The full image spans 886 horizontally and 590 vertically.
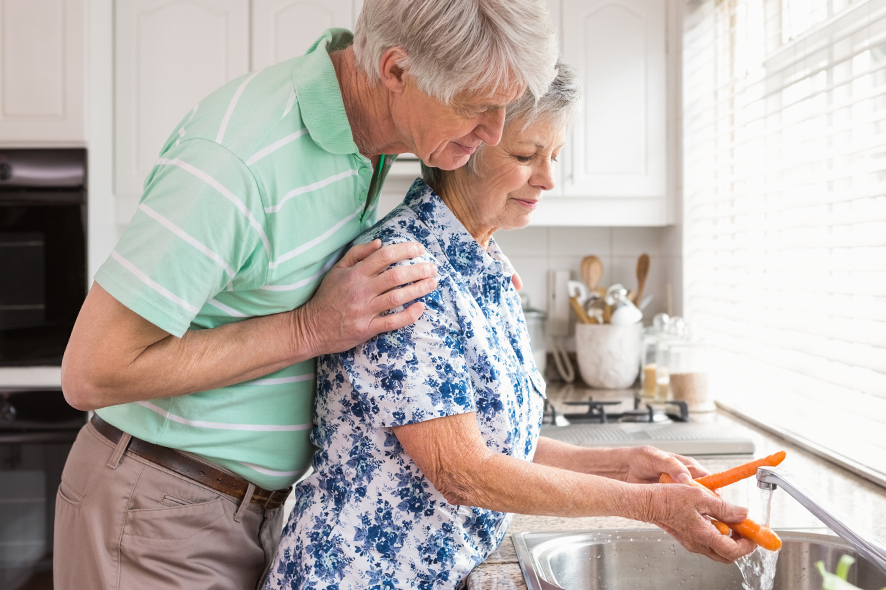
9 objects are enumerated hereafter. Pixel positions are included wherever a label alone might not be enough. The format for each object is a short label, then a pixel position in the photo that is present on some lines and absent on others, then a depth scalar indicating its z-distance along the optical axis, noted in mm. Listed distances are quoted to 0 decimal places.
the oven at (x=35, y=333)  1952
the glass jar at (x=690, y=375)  1942
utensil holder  2270
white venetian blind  1338
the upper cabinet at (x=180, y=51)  2180
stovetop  1791
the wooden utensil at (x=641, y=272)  2434
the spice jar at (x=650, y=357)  2066
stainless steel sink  1018
